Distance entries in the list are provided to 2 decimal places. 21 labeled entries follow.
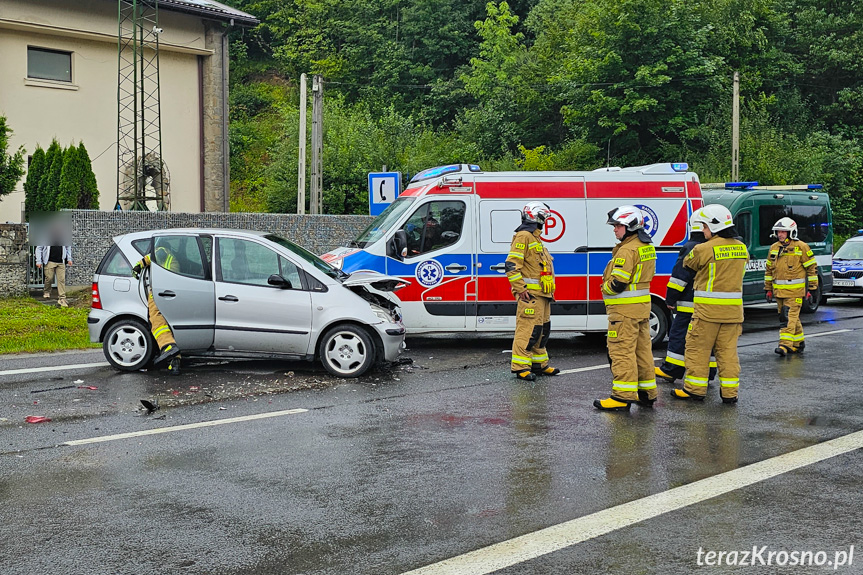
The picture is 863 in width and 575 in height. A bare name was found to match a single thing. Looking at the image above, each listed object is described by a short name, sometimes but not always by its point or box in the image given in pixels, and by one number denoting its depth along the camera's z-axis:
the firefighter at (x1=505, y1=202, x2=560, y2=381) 9.50
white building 23.73
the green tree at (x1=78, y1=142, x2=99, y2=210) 21.25
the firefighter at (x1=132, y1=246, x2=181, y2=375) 9.48
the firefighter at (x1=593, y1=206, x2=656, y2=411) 7.98
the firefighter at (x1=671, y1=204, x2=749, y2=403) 8.43
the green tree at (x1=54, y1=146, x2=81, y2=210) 20.66
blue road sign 17.56
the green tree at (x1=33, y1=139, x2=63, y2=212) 20.59
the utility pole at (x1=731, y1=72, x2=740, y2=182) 30.11
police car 20.23
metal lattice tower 24.75
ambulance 11.84
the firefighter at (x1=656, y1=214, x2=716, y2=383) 9.29
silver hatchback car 9.62
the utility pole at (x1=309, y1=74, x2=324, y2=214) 23.12
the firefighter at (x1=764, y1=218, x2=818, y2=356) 11.93
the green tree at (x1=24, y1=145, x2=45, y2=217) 20.50
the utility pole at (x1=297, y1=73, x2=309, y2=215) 24.05
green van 16.88
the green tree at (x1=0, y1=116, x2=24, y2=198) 17.12
